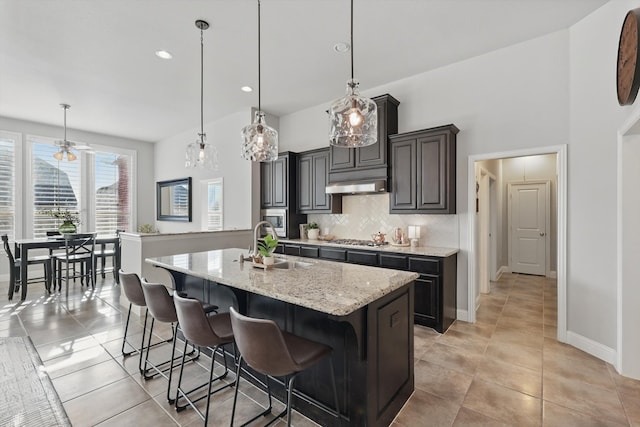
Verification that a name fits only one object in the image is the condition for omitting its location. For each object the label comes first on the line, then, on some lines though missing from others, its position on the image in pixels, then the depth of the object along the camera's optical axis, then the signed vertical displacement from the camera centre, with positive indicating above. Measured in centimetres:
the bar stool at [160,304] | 212 -67
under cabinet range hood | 397 +38
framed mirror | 679 +35
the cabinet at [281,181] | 507 +58
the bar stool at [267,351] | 142 -69
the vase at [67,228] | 502 -25
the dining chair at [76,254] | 485 -70
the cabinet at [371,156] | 395 +84
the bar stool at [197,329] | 178 -72
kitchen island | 164 -71
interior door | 610 -26
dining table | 450 -52
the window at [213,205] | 605 +19
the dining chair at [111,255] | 566 -82
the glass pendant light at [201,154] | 338 +71
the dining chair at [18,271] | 456 -96
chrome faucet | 247 -26
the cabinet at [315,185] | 469 +49
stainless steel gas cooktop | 416 -42
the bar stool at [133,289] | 248 -66
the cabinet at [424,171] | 351 +55
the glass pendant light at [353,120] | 220 +75
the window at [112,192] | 690 +54
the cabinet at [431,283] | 330 -80
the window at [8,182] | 562 +61
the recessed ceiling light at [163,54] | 342 +191
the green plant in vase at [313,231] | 498 -29
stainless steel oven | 512 -9
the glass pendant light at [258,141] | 274 +70
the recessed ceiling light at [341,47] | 329 +193
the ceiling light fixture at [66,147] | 508 +116
